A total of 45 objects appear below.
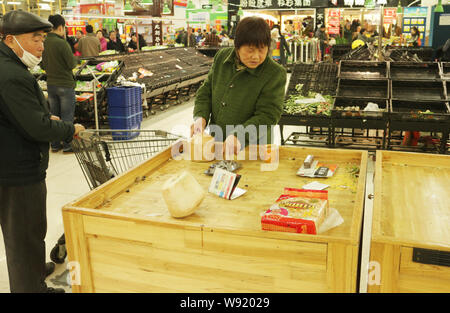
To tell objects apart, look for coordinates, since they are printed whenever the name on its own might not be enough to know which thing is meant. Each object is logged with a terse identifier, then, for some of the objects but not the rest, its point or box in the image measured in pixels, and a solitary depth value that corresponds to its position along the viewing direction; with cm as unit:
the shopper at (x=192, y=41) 1591
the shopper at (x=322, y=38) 1750
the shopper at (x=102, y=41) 1231
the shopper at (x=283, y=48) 1639
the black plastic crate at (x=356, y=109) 578
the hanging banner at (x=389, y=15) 1786
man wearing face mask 225
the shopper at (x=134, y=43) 1413
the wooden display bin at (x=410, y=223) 147
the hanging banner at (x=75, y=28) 1927
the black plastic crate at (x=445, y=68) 668
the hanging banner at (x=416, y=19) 1703
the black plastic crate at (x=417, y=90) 622
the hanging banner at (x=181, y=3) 2078
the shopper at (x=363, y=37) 905
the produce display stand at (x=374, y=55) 825
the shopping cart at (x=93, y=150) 264
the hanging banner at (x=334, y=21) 1908
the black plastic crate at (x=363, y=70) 688
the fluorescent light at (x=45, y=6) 2125
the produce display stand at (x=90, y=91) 719
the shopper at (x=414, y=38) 1296
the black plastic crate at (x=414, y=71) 663
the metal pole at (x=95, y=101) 677
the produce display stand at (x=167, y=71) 906
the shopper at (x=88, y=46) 971
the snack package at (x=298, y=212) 157
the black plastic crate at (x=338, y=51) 1196
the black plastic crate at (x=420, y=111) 545
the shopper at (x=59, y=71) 594
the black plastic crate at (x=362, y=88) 652
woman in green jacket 255
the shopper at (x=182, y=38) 1661
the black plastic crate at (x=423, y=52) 1068
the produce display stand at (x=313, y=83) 702
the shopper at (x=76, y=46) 1066
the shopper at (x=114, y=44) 1294
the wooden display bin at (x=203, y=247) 152
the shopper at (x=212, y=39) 1566
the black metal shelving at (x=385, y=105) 561
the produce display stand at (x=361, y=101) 582
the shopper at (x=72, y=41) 1109
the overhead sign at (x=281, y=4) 1938
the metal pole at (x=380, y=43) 716
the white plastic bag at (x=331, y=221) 169
